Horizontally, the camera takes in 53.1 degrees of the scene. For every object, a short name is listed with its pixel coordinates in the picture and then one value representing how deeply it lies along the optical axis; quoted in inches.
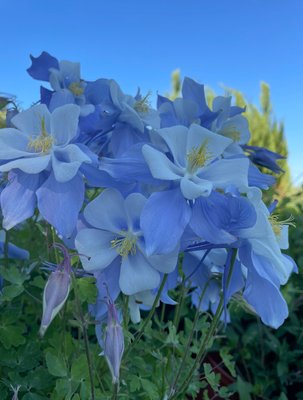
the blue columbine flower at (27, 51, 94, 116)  7.4
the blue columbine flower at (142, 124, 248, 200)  5.1
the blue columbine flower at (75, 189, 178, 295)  5.3
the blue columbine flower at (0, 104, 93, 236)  5.3
